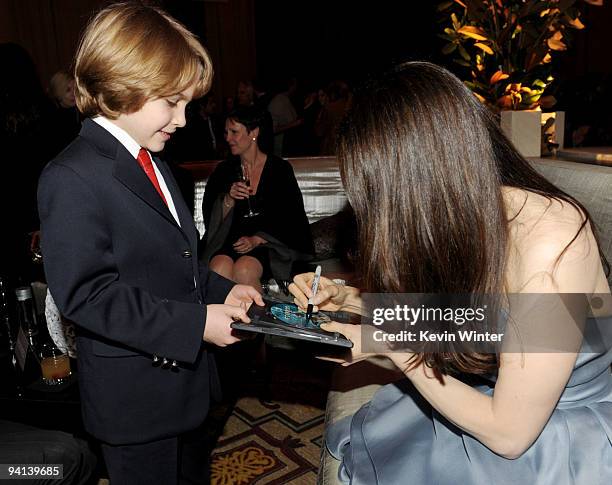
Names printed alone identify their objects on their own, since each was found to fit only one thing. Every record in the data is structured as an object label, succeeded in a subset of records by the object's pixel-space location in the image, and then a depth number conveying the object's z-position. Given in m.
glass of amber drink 2.08
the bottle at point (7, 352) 2.07
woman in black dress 3.24
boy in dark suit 1.25
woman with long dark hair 1.14
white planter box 2.48
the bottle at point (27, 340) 2.08
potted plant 2.46
